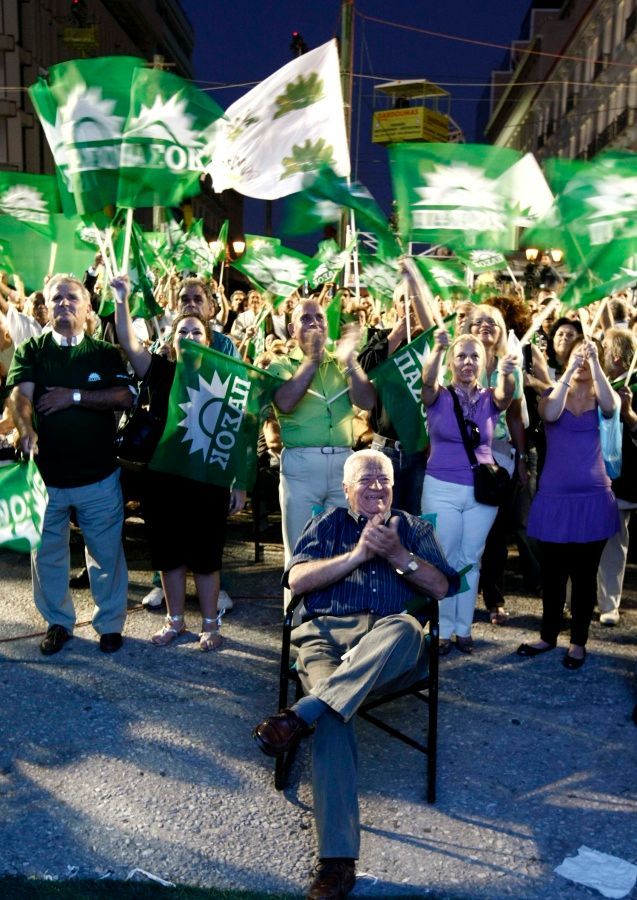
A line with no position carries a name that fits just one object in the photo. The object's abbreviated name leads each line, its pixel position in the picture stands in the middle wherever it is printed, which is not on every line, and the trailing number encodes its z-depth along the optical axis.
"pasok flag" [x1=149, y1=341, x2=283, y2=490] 5.10
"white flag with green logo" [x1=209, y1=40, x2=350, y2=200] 5.57
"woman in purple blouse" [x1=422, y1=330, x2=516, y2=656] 5.20
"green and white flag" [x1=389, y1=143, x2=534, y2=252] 5.36
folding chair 3.78
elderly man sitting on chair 3.41
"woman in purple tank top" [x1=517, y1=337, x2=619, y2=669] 5.17
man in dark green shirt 5.05
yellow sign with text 32.22
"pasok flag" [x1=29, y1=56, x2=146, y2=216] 4.94
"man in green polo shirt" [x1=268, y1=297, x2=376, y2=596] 5.16
